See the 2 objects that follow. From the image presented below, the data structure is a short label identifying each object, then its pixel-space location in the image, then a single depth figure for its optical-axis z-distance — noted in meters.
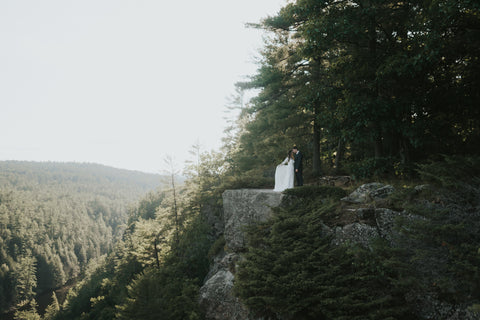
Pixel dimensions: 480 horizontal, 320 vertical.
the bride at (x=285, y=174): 10.34
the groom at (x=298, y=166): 9.96
